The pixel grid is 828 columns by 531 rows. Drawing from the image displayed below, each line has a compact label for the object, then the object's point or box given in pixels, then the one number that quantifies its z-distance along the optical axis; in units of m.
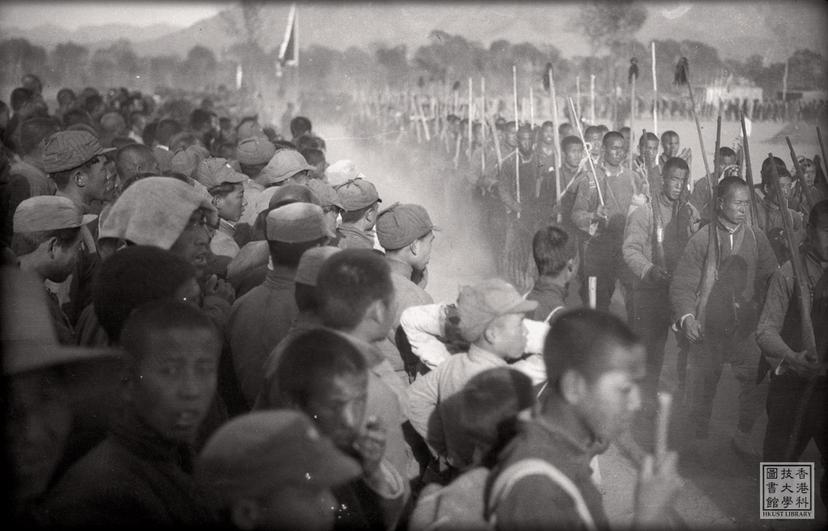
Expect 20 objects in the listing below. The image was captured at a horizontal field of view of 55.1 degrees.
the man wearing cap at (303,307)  2.64
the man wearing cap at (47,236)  3.43
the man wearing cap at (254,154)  6.86
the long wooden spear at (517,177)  10.87
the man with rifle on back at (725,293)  5.38
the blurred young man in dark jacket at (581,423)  1.89
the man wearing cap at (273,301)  3.29
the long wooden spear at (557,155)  8.81
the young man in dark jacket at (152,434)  2.05
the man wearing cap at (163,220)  3.33
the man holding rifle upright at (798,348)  4.05
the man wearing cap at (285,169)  6.19
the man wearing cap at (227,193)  5.42
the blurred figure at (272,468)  1.76
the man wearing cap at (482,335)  2.96
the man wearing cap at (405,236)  4.15
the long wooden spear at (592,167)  7.90
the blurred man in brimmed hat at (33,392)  2.04
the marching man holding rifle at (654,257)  6.16
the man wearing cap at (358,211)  5.08
